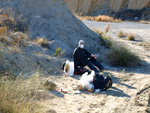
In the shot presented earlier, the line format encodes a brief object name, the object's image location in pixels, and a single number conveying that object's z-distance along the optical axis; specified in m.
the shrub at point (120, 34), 14.21
